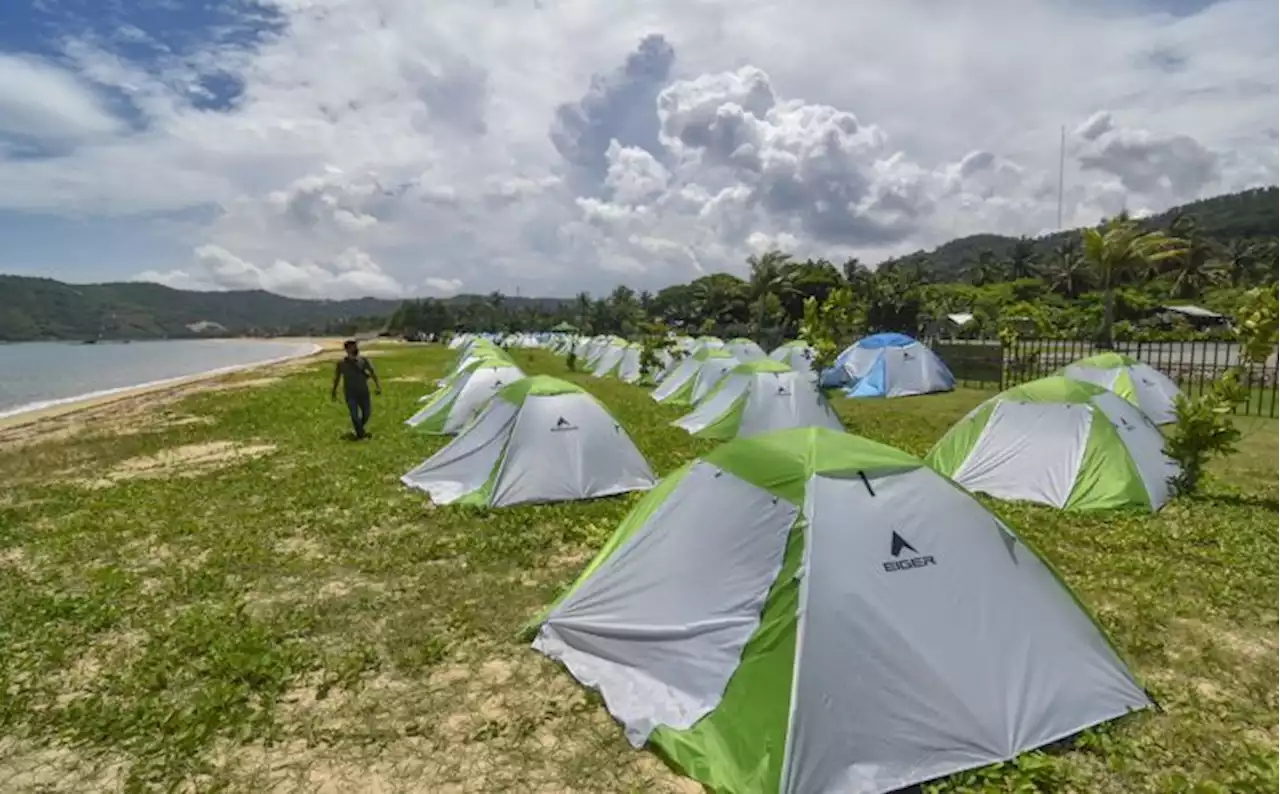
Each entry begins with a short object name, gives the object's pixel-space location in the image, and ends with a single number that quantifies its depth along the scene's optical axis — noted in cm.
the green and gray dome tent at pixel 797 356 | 2675
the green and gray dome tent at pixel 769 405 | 1514
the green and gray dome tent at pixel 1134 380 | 1702
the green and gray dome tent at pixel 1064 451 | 969
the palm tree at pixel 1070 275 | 6706
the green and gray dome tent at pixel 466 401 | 1647
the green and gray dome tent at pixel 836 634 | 420
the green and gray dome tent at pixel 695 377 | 2211
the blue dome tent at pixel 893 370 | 2533
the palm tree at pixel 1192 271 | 6294
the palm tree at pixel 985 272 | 8238
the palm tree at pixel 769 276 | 6059
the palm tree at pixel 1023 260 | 8375
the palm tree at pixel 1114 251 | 3641
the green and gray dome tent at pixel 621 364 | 3403
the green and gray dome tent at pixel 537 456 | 1016
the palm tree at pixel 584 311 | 8100
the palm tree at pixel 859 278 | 5710
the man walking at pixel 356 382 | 1541
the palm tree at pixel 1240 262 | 6656
